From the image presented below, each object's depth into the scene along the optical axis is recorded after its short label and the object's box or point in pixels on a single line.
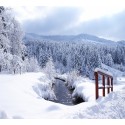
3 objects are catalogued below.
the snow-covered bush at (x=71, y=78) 19.55
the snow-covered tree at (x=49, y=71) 19.50
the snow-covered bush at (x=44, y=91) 10.74
